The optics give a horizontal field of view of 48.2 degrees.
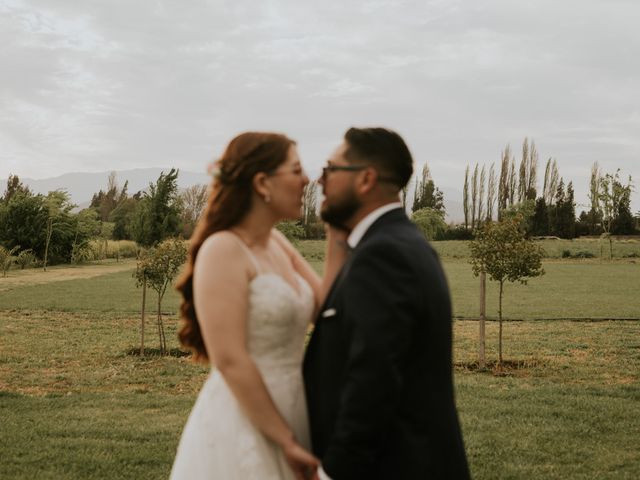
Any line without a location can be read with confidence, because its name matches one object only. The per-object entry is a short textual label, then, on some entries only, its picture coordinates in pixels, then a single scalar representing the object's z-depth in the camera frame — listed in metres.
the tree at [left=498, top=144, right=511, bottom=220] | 102.75
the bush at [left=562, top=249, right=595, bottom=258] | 50.34
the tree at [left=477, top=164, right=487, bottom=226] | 106.81
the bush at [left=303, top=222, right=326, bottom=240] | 75.73
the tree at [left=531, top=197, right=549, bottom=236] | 77.12
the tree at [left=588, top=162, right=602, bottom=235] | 68.75
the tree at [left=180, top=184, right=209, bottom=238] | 88.69
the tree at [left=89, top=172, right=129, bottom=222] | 110.19
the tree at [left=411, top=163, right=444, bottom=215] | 95.44
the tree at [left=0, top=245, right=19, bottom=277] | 39.16
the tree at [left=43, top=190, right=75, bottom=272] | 50.59
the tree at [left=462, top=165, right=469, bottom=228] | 103.93
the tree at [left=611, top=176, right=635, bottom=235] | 65.75
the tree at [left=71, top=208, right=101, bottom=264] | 52.75
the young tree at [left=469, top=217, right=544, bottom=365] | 13.14
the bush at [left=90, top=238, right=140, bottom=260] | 58.16
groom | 2.37
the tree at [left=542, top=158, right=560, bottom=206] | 99.25
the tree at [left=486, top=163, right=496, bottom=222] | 105.62
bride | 2.63
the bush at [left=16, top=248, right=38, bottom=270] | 46.13
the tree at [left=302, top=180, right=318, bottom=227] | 80.12
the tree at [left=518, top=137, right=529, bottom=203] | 100.75
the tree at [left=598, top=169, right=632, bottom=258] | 49.66
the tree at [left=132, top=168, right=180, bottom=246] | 33.09
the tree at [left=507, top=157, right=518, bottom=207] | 102.75
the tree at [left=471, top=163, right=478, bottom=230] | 106.56
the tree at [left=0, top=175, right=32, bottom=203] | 63.01
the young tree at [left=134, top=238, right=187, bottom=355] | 14.39
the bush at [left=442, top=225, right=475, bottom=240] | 70.25
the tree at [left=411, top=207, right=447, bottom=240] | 61.57
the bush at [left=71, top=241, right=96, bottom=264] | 52.62
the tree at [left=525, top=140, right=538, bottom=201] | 100.00
